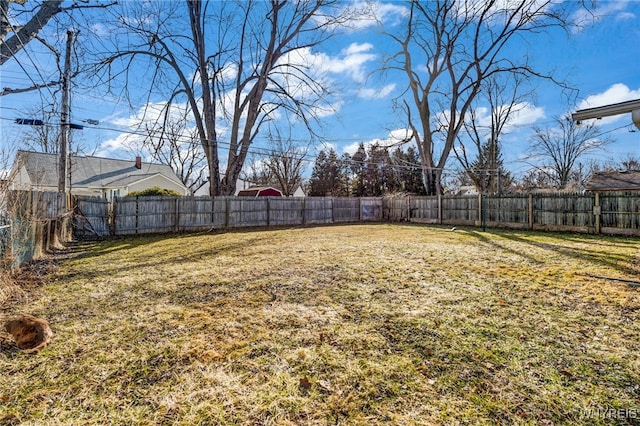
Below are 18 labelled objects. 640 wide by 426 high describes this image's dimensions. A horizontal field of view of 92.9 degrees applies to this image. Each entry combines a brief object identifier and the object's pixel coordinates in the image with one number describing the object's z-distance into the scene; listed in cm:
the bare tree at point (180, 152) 1185
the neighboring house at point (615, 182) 1295
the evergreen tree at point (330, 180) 2992
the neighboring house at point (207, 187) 2956
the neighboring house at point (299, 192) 3077
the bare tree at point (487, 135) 2078
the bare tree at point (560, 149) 2259
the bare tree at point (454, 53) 1454
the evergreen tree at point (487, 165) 2153
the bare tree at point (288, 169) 2558
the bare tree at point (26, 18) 344
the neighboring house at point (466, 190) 2684
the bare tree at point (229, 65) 1182
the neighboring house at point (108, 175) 1641
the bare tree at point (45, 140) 1667
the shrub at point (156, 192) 1185
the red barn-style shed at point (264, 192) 2277
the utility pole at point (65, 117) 797
